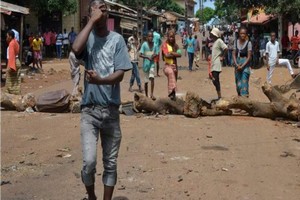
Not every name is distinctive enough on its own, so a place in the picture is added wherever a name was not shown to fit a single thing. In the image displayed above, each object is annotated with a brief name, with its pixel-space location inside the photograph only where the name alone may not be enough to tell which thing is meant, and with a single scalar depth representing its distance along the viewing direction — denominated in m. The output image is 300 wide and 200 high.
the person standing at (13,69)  11.55
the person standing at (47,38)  28.25
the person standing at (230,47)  22.61
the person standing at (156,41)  11.73
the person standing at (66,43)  28.64
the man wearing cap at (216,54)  10.31
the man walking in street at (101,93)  4.05
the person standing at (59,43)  28.04
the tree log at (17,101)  9.81
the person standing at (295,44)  22.11
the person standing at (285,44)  24.91
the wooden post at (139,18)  32.81
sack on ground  9.59
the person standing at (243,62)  9.52
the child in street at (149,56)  11.08
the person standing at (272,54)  13.16
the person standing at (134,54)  12.78
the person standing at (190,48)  20.34
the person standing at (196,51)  21.88
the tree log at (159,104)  9.12
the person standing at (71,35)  28.12
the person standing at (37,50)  20.32
